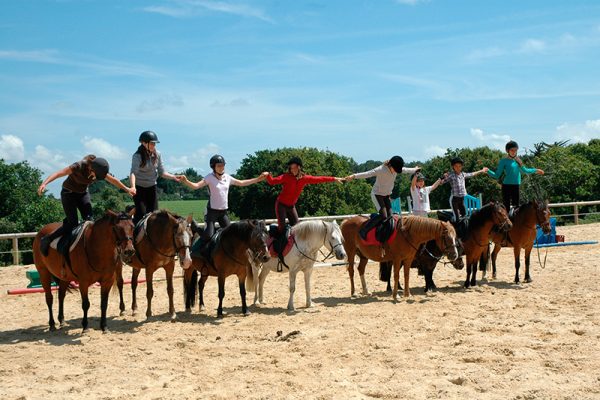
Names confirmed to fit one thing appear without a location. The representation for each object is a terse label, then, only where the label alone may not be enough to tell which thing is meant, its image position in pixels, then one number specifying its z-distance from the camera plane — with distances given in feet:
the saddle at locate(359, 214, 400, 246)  34.97
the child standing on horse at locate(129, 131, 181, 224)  30.25
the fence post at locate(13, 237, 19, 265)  51.73
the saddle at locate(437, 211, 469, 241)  39.68
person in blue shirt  41.14
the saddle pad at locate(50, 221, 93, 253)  27.66
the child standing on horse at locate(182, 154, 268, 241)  31.63
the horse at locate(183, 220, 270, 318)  30.12
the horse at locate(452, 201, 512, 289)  37.86
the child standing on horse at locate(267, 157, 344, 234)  33.14
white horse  32.50
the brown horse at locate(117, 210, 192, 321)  28.66
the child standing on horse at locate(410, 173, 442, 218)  42.90
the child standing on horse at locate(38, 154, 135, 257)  27.71
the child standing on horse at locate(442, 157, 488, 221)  41.77
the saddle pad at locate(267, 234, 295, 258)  33.09
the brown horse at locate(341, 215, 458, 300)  34.53
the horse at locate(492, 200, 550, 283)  39.42
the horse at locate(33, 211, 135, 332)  26.50
